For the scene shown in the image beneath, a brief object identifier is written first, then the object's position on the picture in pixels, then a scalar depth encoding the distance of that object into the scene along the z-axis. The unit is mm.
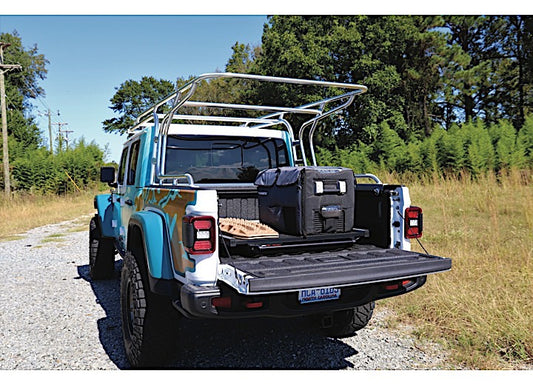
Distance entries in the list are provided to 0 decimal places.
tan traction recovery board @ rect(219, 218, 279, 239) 3301
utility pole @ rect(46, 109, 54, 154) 46869
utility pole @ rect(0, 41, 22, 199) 20422
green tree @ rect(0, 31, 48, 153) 37375
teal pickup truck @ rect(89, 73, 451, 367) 2801
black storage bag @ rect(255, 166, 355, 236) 3312
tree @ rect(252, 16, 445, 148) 22047
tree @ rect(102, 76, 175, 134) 47500
